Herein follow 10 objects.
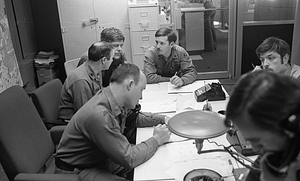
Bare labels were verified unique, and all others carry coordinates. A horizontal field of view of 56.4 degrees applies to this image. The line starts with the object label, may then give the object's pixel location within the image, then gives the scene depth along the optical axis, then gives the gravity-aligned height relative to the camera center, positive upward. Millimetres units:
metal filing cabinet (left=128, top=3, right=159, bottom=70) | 4074 -295
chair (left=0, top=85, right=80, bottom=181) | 1425 -686
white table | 1351 -767
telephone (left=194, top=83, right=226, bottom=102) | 2191 -688
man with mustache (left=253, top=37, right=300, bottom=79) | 2084 -414
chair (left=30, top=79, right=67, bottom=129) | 2027 -647
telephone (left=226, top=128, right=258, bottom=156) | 1359 -683
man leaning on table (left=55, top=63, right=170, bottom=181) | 1438 -668
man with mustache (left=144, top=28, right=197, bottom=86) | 2809 -565
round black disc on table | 1244 -748
